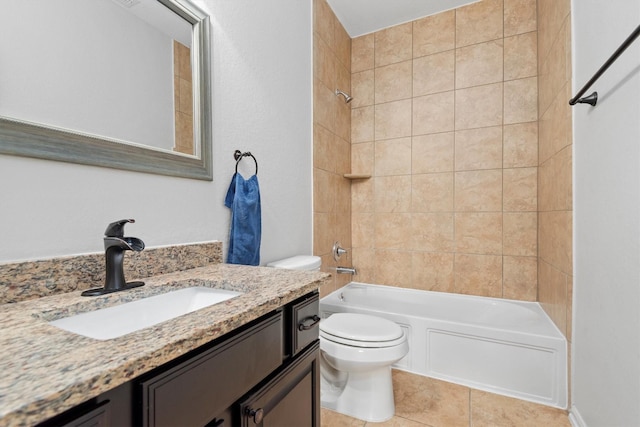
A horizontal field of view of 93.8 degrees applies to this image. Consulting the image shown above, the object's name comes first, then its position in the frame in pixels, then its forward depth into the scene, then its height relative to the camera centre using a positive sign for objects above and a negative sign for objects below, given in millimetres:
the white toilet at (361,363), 1459 -764
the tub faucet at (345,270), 2463 -508
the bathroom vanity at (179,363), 376 -241
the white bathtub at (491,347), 1642 -830
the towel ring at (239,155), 1419 +263
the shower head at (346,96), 2546 +997
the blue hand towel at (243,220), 1345 -48
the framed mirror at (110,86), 758 +389
